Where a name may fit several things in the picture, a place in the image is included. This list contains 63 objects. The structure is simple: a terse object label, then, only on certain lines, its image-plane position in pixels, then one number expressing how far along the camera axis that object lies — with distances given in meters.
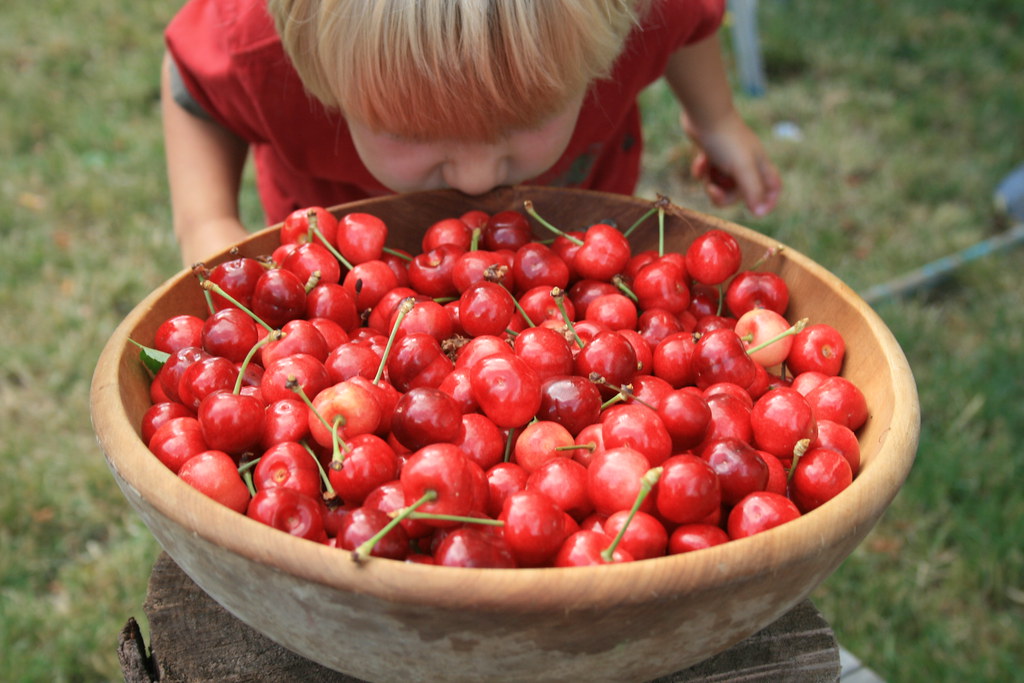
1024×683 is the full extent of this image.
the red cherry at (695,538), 0.46
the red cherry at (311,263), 0.58
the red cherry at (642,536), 0.46
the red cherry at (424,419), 0.49
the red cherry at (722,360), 0.53
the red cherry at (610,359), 0.53
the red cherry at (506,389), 0.50
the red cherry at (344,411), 0.50
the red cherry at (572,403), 0.52
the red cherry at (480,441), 0.51
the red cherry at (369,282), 0.59
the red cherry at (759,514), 0.46
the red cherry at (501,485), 0.49
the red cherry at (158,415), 0.51
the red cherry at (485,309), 0.56
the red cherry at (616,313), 0.58
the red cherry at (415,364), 0.53
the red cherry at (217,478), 0.47
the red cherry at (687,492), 0.46
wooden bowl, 0.41
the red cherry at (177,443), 0.49
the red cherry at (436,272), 0.59
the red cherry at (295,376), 0.52
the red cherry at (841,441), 0.50
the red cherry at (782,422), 0.50
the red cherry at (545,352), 0.54
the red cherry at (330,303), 0.57
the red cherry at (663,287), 0.59
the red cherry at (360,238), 0.60
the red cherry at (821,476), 0.48
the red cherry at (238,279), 0.56
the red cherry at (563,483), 0.49
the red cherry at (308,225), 0.60
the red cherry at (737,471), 0.48
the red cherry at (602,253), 0.60
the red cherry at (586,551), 0.45
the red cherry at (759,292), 0.59
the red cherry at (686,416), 0.50
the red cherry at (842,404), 0.52
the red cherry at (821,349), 0.56
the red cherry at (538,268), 0.59
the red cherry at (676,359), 0.55
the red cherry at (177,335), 0.55
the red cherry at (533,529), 0.46
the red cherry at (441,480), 0.46
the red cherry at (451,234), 0.61
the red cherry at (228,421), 0.49
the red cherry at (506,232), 0.62
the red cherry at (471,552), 0.44
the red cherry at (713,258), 0.59
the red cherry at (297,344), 0.54
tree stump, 0.52
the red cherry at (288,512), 0.45
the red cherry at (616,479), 0.47
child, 0.53
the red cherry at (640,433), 0.49
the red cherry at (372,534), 0.44
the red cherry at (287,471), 0.48
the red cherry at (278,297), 0.56
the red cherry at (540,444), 0.51
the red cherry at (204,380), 0.51
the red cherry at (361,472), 0.48
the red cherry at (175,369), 0.52
